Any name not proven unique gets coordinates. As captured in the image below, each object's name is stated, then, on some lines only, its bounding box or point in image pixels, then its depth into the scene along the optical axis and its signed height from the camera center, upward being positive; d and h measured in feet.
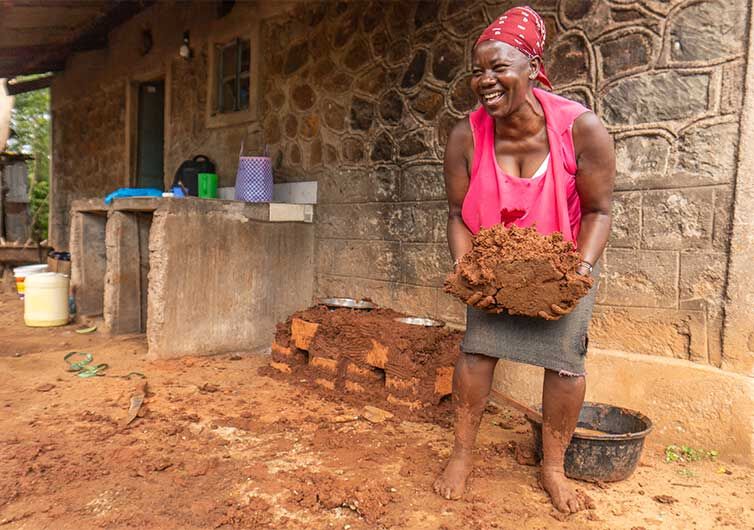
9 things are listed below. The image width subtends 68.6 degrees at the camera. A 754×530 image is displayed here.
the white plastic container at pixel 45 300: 16.97 -2.58
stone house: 8.40 +2.01
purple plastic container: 15.38 +1.24
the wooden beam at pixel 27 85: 31.72 +7.67
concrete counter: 12.89 -1.19
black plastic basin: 7.39 -2.94
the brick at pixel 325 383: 11.44 -3.27
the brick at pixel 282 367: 12.43 -3.22
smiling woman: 6.52 +0.44
